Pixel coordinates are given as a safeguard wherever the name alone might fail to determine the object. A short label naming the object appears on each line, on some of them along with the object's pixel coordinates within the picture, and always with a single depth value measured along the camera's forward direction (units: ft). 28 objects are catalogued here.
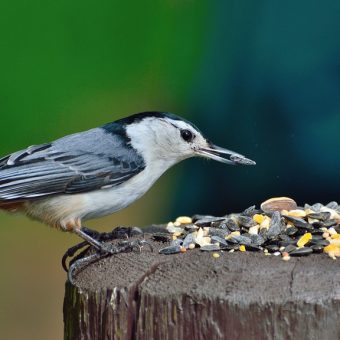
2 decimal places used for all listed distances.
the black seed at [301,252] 14.48
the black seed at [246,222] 16.66
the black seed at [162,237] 16.52
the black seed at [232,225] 16.68
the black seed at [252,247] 15.05
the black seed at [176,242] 15.69
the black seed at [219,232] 16.07
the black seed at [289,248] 14.64
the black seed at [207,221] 17.34
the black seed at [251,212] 17.62
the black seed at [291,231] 16.15
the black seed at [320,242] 14.97
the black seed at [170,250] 15.14
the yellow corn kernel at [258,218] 16.89
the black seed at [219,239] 15.43
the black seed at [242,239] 15.30
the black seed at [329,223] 16.53
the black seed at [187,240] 15.47
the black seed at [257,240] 15.26
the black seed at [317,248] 14.68
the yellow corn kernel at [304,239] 15.19
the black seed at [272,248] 14.91
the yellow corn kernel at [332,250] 14.30
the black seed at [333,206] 18.43
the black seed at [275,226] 15.84
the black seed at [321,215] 16.93
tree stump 11.90
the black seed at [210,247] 15.08
